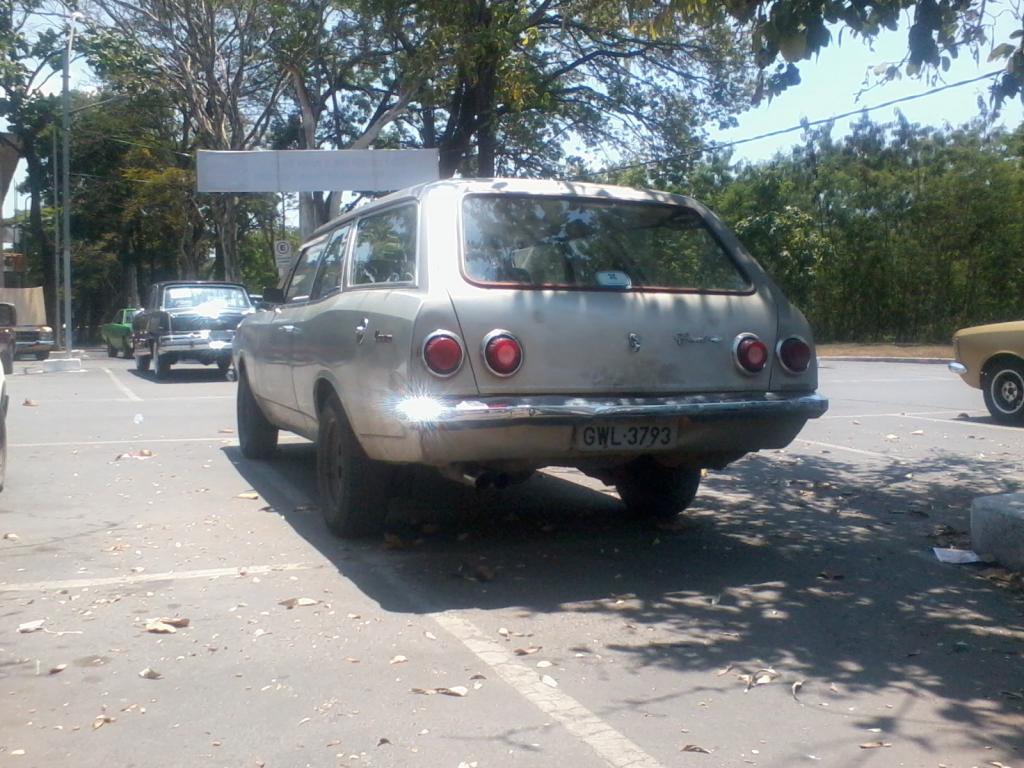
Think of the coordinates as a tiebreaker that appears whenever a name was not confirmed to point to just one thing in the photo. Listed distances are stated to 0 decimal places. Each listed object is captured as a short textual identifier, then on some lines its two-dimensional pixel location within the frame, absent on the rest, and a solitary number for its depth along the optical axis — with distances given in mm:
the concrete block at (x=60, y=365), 23922
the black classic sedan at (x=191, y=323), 19969
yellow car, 12398
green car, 31156
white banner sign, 26328
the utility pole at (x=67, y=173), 26016
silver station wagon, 5574
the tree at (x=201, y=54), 28266
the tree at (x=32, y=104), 33375
